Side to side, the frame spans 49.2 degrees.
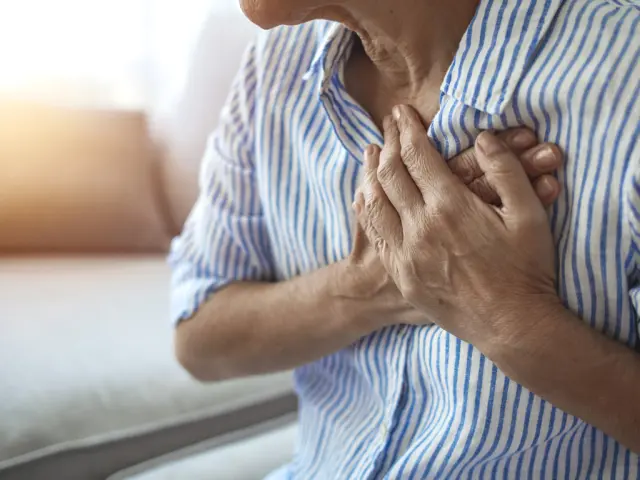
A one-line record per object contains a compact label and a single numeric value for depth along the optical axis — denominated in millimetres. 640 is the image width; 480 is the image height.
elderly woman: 601
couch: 1233
